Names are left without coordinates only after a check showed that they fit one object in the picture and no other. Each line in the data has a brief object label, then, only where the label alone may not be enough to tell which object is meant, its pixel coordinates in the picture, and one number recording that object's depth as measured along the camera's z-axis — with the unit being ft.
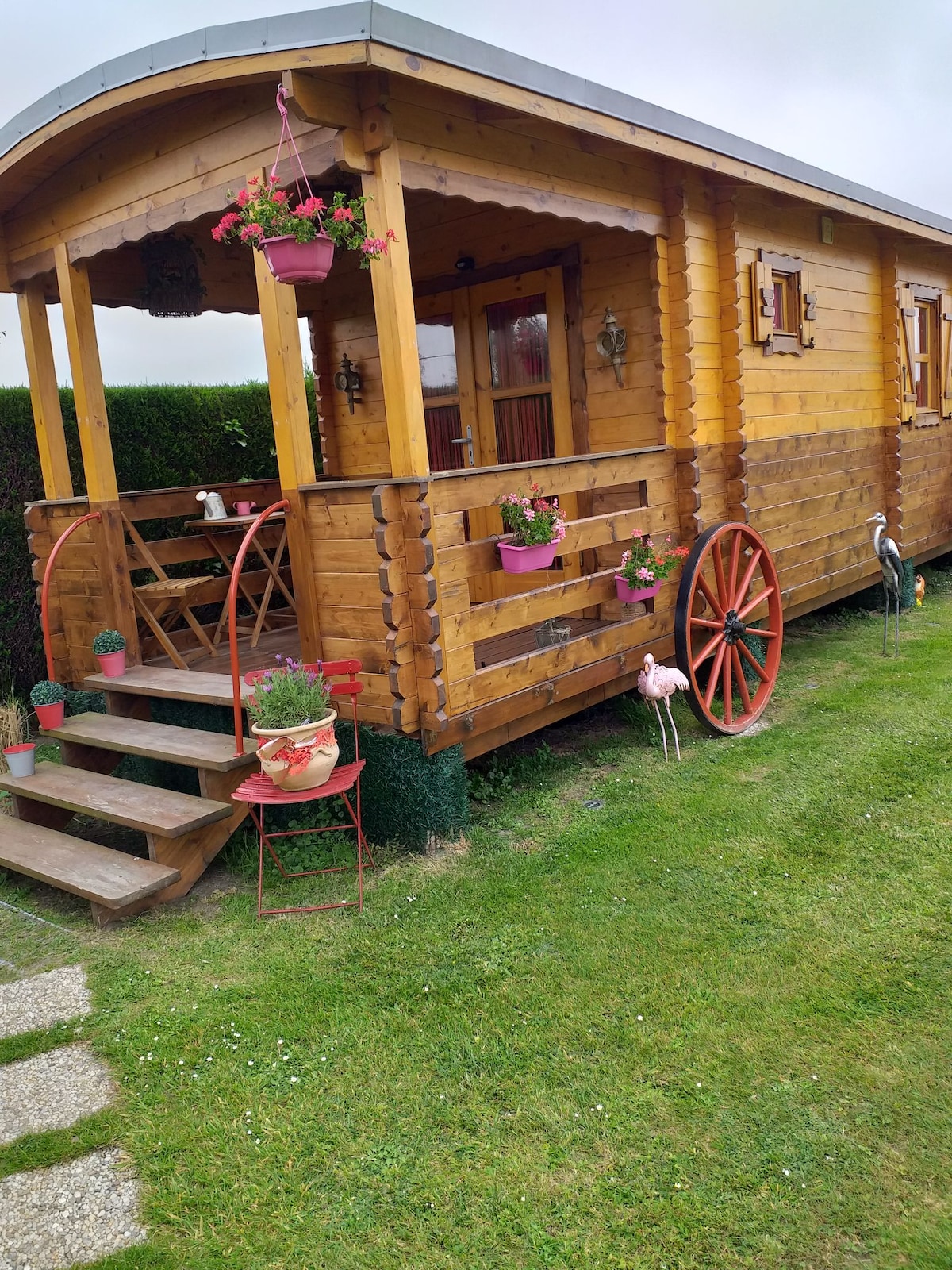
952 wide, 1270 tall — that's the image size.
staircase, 12.67
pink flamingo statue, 16.90
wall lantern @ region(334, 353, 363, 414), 23.59
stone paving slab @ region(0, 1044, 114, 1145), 8.84
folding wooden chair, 18.10
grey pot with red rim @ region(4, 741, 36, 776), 15.43
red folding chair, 12.30
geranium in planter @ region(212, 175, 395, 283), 12.12
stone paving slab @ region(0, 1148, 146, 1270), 7.34
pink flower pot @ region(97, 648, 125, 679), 17.28
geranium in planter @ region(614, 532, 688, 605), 17.44
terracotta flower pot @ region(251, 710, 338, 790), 12.23
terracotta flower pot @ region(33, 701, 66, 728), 16.51
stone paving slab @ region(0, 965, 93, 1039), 10.48
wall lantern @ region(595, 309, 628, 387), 19.45
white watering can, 20.42
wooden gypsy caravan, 13.24
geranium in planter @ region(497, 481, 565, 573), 14.73
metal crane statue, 22.61
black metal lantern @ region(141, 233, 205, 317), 19.01
